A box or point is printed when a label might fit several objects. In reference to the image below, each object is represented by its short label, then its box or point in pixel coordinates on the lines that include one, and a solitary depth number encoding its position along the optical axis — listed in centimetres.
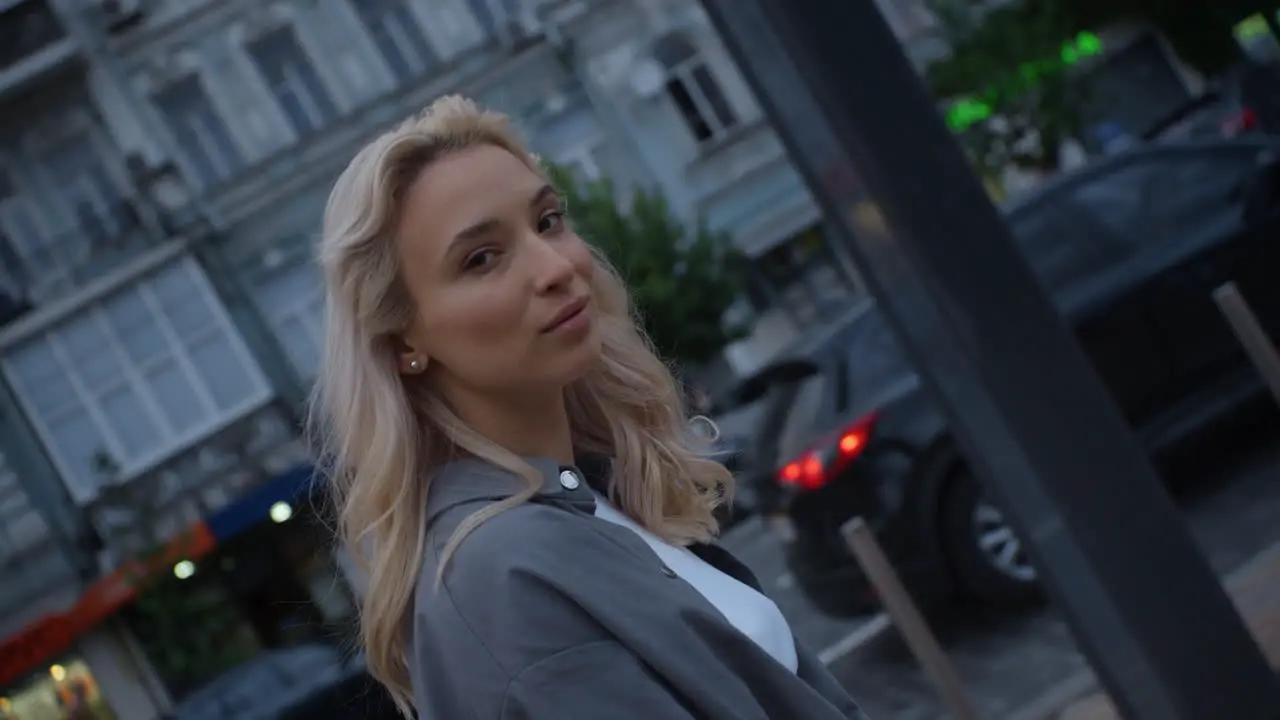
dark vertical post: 323
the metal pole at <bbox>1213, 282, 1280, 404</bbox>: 551
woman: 139
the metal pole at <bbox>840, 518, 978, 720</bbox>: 466
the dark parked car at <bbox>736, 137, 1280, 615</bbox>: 645
